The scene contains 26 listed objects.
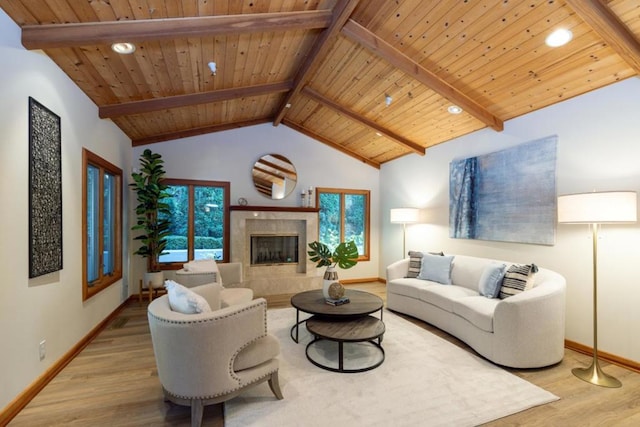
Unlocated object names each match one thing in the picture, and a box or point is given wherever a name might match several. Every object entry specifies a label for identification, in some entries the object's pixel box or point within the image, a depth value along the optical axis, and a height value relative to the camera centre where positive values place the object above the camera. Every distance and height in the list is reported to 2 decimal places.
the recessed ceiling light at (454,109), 3.96 +1.36
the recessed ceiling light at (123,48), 2.57 +1.41
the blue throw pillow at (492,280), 3.34 -0.75
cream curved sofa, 2.71 -1.05
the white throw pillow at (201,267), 3.58 -0.66
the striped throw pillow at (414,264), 4.50 -0.77
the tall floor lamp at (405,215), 5.33 -0.04
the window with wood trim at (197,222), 5.30 -0.16
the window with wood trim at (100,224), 3.27 -0.14
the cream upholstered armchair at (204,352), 1.83 -0.86
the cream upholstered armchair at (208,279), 3.41 -0.76
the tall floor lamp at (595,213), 2.47 +0.00
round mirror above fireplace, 5.80 +0.71
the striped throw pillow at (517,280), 3.12 -0.70
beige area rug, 2.04 -1.38
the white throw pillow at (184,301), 2.00 -0.59
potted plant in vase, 3.36 -0.54
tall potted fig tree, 4.60 +0.04
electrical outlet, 2.40 -1.08
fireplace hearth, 5.45 -0.66
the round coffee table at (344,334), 2.65 -1.09
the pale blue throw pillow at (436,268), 4.14 -0.78
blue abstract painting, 3.48 +0.24
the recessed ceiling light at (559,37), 2.53 +1.49
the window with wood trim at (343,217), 6.32 -0.09
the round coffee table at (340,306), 2.95 -0.96
